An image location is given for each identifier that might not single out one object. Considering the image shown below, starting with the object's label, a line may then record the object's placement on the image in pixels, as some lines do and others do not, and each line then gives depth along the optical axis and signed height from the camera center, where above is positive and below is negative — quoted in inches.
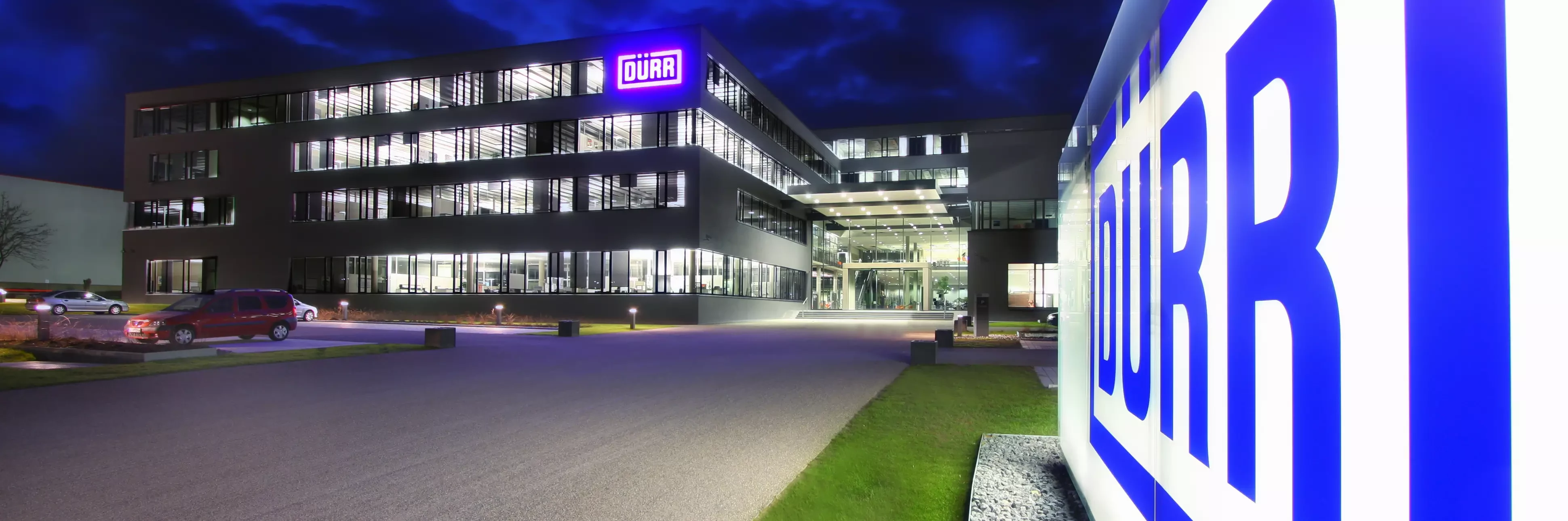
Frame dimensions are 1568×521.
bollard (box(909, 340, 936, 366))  603.2 -60.1
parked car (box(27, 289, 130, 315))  1475.1 -59.4
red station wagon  735.1 -46.4
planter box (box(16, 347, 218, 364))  581.3 -64.8
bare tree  2220.7 +110.7
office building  1461.6 +194.6
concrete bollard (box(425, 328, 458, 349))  756.0 -62.8
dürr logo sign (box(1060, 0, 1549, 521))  45.8 +1.5
